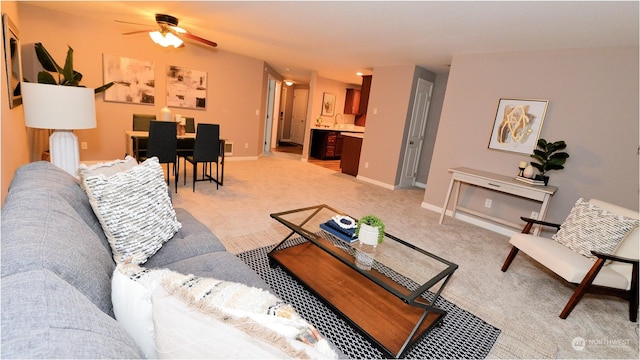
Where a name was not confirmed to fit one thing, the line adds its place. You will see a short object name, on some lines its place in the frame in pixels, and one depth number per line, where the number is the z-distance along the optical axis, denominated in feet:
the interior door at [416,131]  17.88
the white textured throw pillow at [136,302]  2.38
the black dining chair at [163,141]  12.17
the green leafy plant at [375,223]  6.53
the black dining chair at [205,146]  13.57
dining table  13.34
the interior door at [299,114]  33.45
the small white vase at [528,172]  11.28
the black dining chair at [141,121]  15.46
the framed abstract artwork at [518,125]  11.63
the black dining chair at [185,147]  14.89
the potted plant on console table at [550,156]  10.89
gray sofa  1.69
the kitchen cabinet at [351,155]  20.66
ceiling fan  11.68
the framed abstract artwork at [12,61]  7.04
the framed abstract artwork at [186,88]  17.46
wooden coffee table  5.25
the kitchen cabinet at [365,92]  21.36
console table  10.34
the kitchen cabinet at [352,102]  26.89
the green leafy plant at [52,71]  10.26
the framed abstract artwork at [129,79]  15.28
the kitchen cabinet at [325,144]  25.51
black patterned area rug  5.47
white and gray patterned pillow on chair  7.45
